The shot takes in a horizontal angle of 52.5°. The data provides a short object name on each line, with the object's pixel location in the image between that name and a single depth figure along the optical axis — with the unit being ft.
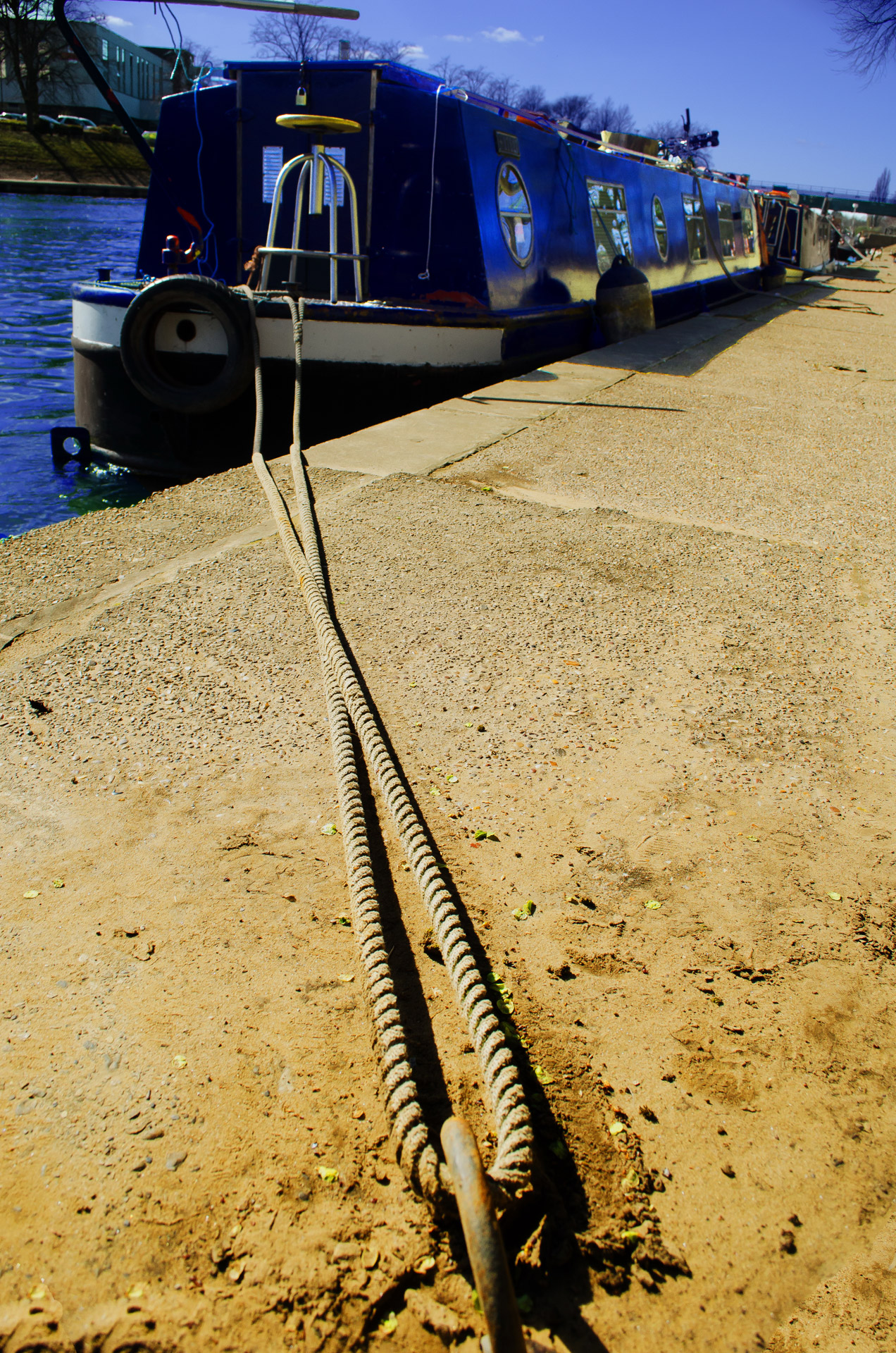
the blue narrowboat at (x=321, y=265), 20.48
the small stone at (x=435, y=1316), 3.89
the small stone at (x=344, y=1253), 4.11
